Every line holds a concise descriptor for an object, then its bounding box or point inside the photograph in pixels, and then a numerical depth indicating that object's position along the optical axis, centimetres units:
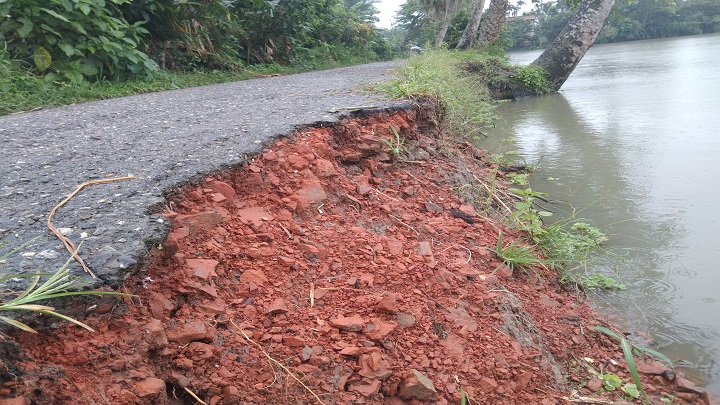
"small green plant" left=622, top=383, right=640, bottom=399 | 175
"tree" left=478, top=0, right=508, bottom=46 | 1285
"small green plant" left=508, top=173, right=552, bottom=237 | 270
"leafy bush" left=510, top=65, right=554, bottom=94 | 970
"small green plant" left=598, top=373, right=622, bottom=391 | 178
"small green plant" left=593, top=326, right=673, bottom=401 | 169
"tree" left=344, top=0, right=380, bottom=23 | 4201
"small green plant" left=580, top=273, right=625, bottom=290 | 245
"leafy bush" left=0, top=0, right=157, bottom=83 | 454
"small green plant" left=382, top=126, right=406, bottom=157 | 279
